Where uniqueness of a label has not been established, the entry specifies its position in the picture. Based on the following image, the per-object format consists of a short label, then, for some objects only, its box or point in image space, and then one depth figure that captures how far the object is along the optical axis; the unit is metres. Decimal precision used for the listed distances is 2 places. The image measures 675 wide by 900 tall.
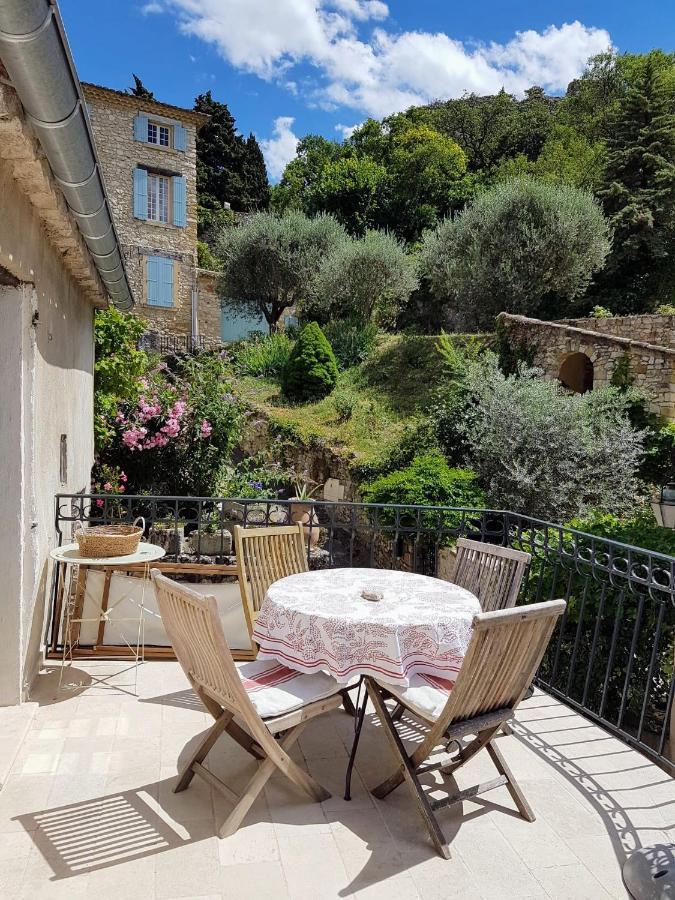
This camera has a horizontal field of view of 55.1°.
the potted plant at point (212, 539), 8.38
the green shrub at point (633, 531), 5.23
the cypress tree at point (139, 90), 27.08
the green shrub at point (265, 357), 18.39
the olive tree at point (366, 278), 19.23
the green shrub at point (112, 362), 7.89
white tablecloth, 2.68
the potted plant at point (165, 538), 8.09
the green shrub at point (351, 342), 18.03
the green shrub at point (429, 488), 9.55
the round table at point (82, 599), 3.63
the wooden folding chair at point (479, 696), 2.34
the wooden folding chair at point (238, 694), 2.43
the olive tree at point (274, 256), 21.02
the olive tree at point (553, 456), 10.21
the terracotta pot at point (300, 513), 10.58
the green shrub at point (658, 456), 11.45
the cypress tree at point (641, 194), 19.77
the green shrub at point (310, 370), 16.44
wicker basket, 3.68
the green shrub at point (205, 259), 25.25
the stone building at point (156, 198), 20.89
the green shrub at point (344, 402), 15.13
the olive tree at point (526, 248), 16.48
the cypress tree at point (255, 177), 31.02
